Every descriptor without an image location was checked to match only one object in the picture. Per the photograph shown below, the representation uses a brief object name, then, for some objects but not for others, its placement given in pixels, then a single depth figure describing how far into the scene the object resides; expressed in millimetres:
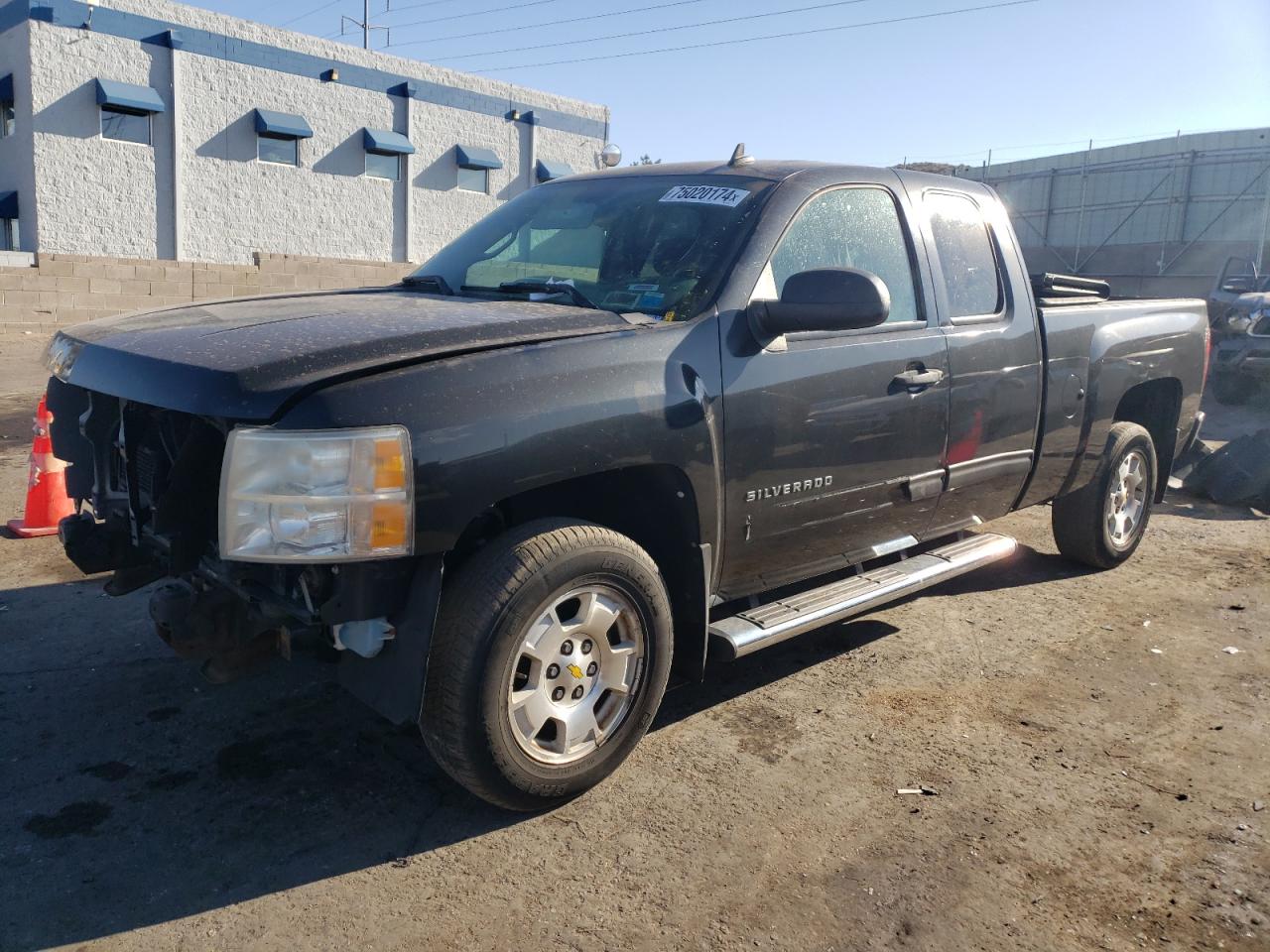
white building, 18484
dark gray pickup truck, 2805
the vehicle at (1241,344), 12742
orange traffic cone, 5855
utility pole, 49250
